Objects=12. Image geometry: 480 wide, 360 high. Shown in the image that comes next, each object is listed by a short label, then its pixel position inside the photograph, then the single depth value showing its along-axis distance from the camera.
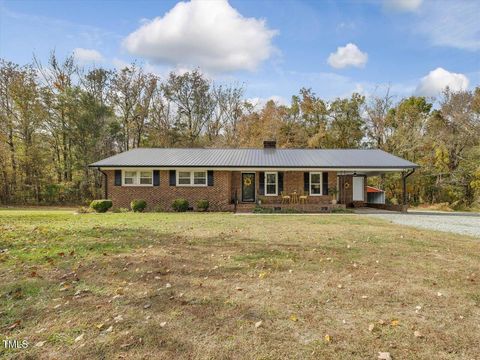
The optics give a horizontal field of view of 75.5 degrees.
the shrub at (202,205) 17.33
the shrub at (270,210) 16.89
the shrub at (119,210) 17.02
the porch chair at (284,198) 18.19
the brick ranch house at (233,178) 17.84
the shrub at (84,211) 16.80
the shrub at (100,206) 16.83
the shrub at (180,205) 17.09
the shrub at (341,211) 17.03
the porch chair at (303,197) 18.18
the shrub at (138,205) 16.86
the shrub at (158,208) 17.44
